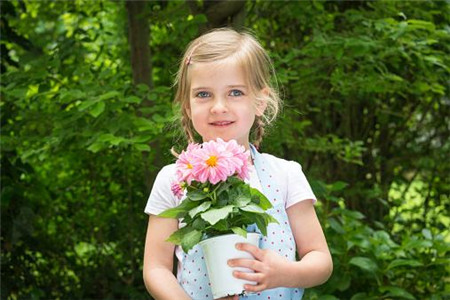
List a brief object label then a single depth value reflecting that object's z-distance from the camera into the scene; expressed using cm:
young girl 221
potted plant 198
